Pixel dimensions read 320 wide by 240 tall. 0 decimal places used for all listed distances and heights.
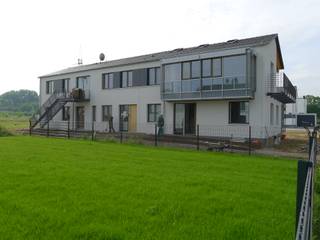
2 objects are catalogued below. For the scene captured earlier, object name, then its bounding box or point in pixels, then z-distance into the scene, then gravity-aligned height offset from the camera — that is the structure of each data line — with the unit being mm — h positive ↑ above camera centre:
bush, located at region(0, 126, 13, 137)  18568 -920
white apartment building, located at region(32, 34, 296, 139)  14945 +2067
